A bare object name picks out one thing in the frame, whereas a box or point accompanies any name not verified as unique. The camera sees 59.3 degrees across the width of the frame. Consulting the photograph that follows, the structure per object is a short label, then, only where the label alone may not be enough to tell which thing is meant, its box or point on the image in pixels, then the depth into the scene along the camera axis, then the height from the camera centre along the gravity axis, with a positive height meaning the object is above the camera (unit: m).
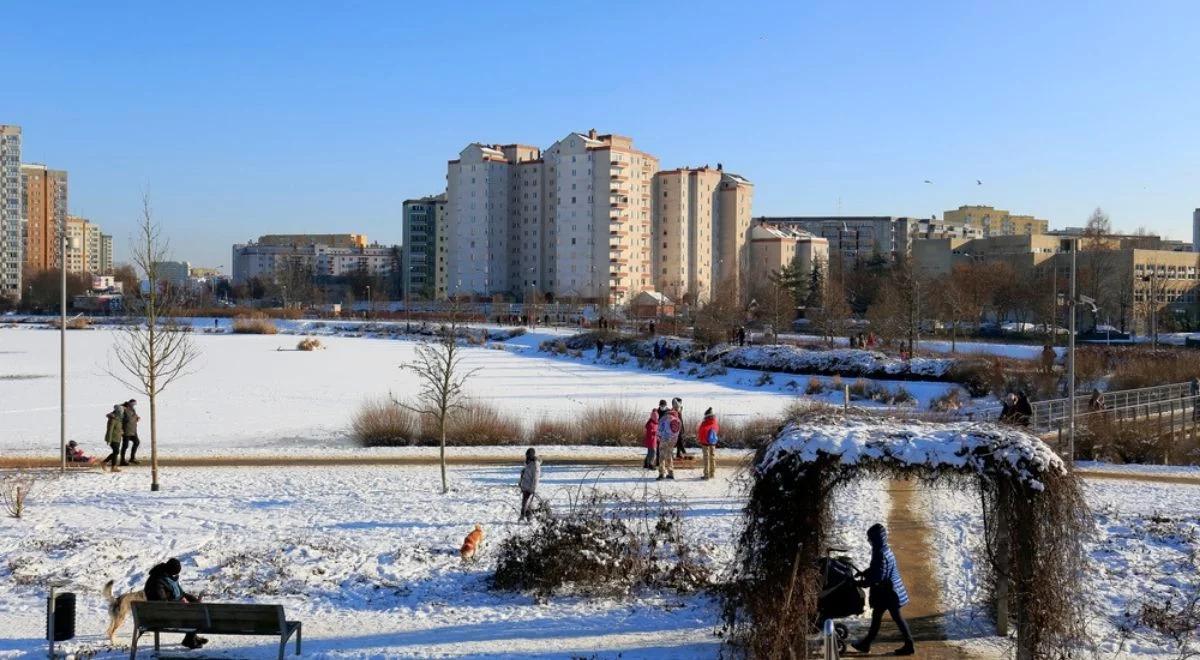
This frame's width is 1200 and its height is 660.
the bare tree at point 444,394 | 21.42 -2.19
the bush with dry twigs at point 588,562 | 13.70 -3.20
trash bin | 11.25 -3.23
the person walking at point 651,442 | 23.19 -2.66
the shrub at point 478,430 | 28.91 -3.06
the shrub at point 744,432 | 28.64 -3.12
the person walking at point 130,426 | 23.34 -2.40
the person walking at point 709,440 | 22.09 -2.49
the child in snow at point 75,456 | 23.45 -3.08
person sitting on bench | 11.66 -2.98
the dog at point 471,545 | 15.14 -3.25
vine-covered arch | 9.77 -1.76
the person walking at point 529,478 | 17.52 -2.63
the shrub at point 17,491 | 17.64 -3.20
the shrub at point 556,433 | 29.11 -3.15
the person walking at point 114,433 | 23.06 -2.52
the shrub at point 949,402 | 36.75 -2.92
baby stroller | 11.32 -2.95
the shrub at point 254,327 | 96.81 -0.76
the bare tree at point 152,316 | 20.69 +0.04
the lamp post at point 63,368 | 22.38 -1.14
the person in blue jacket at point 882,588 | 10.88 -2.76
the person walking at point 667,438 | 22.11 -2.44
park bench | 10.66 -3.05
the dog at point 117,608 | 11.46 -3.19
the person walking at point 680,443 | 24.48 -2.94
